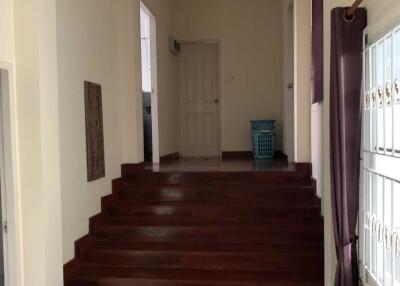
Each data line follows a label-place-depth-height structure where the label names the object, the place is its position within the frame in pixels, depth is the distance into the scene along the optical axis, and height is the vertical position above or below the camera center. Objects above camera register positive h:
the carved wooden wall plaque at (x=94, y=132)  4.31 +0.00
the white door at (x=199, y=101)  8.09 +0.57
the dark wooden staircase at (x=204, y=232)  3.92 -1.05
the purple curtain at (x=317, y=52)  3.95 +0.74
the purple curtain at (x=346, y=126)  2.53 +0.01
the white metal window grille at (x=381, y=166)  2.11 -0.21
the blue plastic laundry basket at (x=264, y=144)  7.34 -0.25
